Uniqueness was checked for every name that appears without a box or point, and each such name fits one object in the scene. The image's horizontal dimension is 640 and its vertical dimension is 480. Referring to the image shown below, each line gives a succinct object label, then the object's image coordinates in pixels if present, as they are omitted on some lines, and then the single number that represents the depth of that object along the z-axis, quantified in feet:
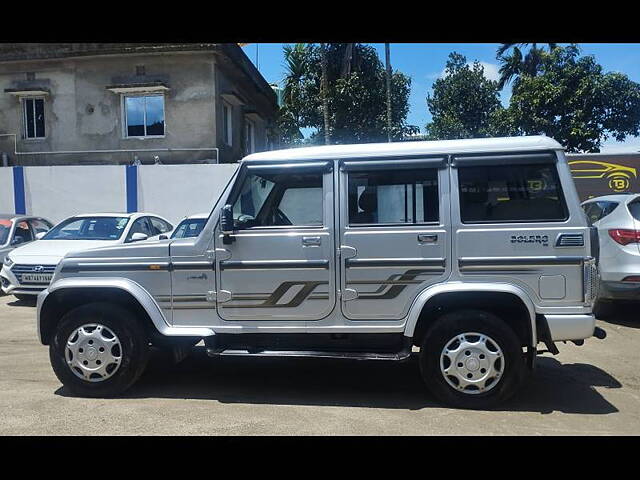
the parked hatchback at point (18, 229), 34.94
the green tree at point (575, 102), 68.59
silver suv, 14.12
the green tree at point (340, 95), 70.38
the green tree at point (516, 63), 97.46
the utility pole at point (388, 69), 67.42
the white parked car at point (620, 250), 21.75
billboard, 43.47
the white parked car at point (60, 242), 29.14
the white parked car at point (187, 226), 30.16
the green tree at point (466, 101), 94.99
